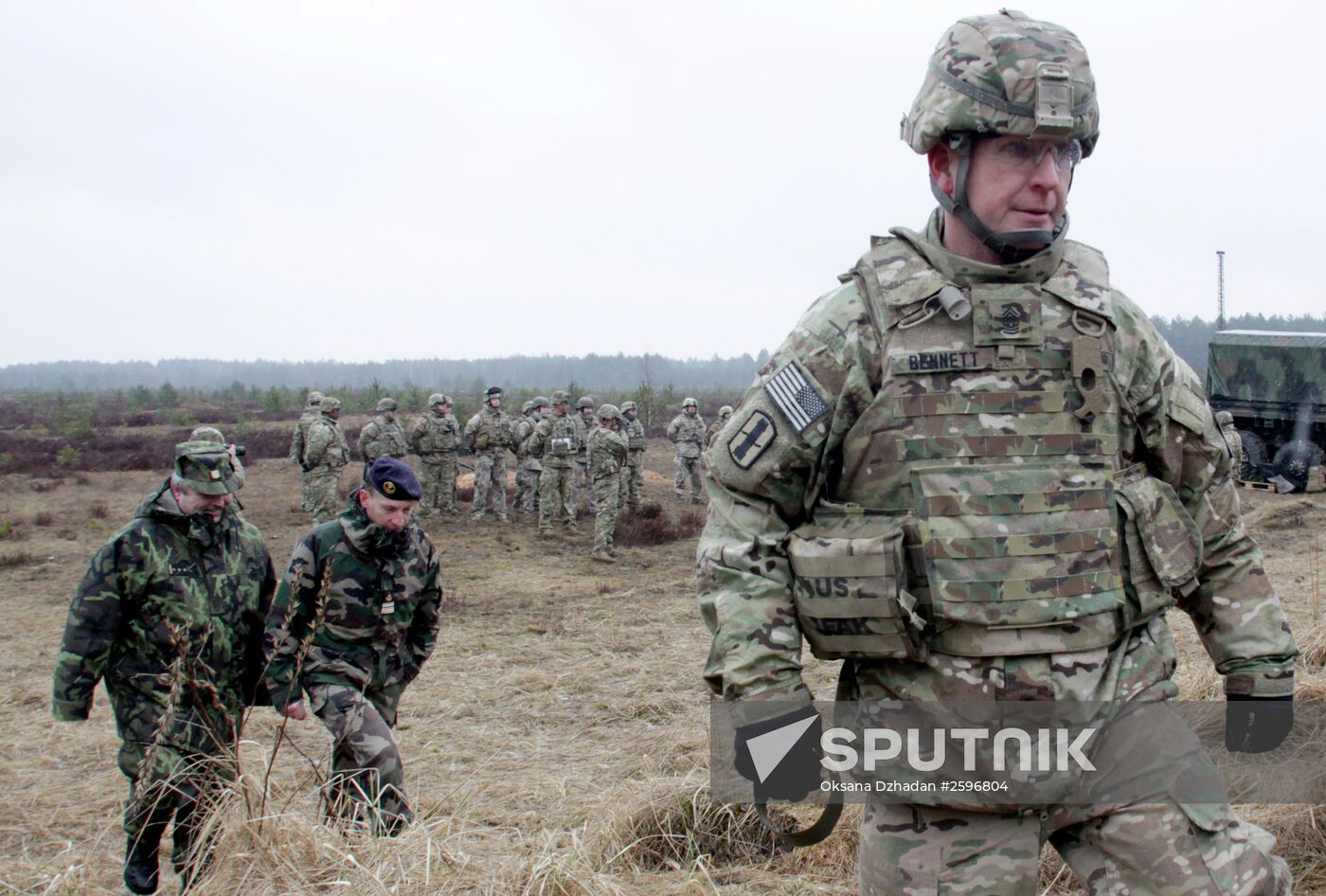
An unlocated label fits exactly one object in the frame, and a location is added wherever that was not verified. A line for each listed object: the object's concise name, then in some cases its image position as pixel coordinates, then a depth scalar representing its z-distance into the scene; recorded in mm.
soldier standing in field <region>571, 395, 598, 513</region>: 17047
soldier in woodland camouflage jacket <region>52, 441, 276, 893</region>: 3832
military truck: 16938
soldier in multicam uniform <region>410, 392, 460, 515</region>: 15953
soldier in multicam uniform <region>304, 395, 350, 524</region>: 13609
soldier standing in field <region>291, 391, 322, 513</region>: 13914
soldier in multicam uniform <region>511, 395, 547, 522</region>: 16742
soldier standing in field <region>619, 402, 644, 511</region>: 17891
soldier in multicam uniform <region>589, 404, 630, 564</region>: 13656
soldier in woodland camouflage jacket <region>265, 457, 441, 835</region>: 3930
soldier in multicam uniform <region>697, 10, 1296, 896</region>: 1999
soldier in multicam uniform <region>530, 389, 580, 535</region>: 15734
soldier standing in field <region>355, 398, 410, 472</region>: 15203
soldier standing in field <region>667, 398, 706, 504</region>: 18766
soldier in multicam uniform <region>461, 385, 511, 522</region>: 16123
